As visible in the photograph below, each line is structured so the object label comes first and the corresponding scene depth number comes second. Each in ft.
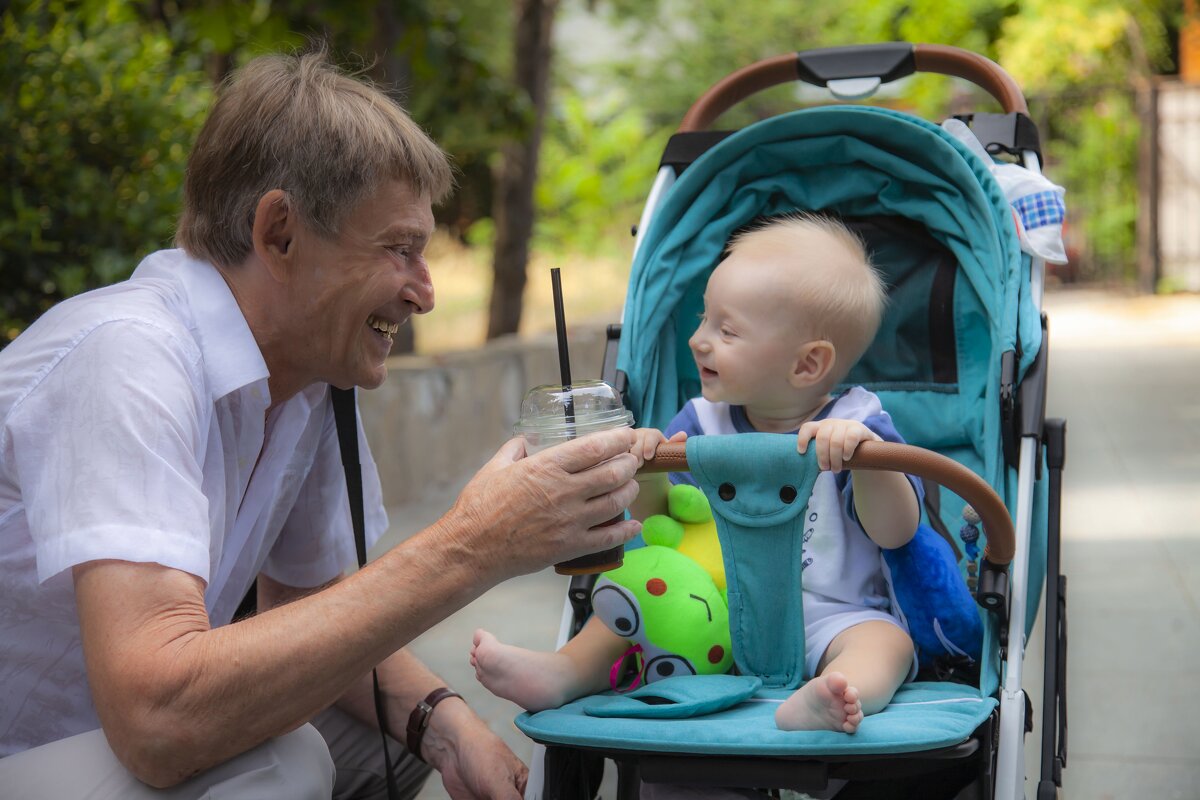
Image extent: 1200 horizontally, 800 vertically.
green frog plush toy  6.37
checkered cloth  8.32
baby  6.02
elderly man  5.01
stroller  5.42
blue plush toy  6.41
